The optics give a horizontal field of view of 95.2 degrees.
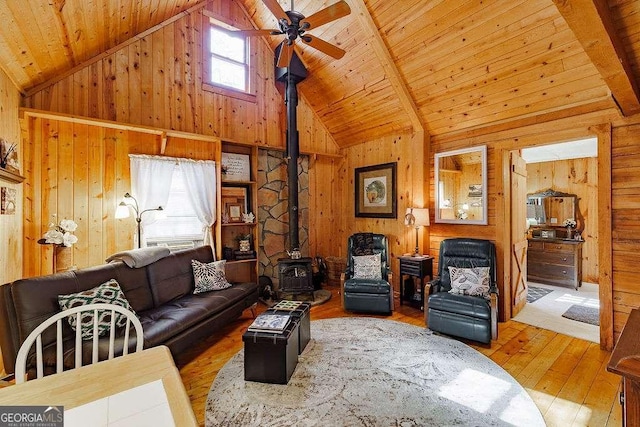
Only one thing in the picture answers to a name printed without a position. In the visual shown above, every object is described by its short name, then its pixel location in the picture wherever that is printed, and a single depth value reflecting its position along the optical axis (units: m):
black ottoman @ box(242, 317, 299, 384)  2.36
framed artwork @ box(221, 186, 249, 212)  4.56
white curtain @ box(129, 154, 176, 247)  3.80
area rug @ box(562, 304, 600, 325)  3.74
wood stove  4.45
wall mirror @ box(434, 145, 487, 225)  4.05
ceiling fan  2.74
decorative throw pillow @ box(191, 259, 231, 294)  3.53
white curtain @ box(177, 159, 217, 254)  4.21
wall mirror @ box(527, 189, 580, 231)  5.80
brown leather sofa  2.09
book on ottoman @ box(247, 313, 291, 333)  2.43
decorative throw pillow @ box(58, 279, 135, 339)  2.22
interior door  3.95
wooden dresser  5.26
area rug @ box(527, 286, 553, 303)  4.71
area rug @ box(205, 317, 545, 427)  2.03
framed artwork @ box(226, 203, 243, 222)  4.60
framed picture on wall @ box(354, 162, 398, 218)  4.99
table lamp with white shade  4.27
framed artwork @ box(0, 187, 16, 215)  2.49
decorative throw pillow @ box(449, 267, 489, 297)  3.37
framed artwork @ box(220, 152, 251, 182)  4.61
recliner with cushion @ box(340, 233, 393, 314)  3.94
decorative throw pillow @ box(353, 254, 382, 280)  4.25
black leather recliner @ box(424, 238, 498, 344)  3.04
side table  4.19
